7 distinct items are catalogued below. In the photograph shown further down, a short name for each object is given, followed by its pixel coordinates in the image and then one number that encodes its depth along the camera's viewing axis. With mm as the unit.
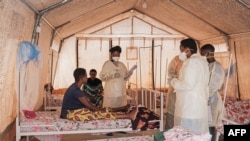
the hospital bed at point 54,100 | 5629
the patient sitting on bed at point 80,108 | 3439
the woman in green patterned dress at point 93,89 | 5461
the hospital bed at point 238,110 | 4469
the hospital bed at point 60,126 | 3178
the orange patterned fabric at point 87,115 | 3414
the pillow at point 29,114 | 3330
